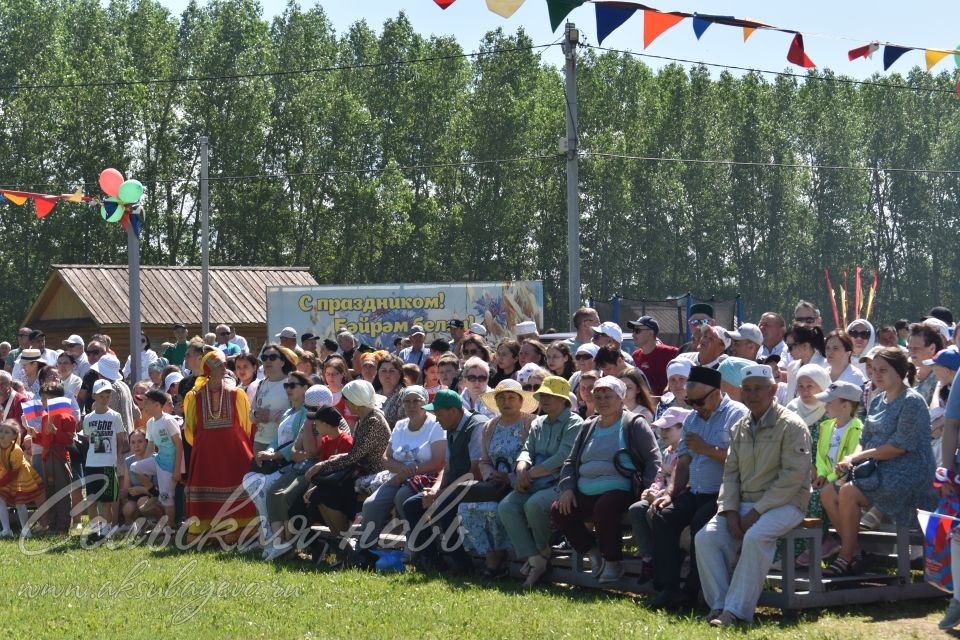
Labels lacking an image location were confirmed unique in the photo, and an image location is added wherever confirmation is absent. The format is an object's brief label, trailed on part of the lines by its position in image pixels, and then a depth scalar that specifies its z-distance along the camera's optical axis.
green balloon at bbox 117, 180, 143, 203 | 15.51
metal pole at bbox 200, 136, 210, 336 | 31.27
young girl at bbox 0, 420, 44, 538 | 12.65
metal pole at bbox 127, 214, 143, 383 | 15.02
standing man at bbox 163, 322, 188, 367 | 18.55
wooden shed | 33.12
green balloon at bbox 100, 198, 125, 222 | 15.62
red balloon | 15.84
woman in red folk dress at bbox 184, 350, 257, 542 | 11.52
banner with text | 26.36
